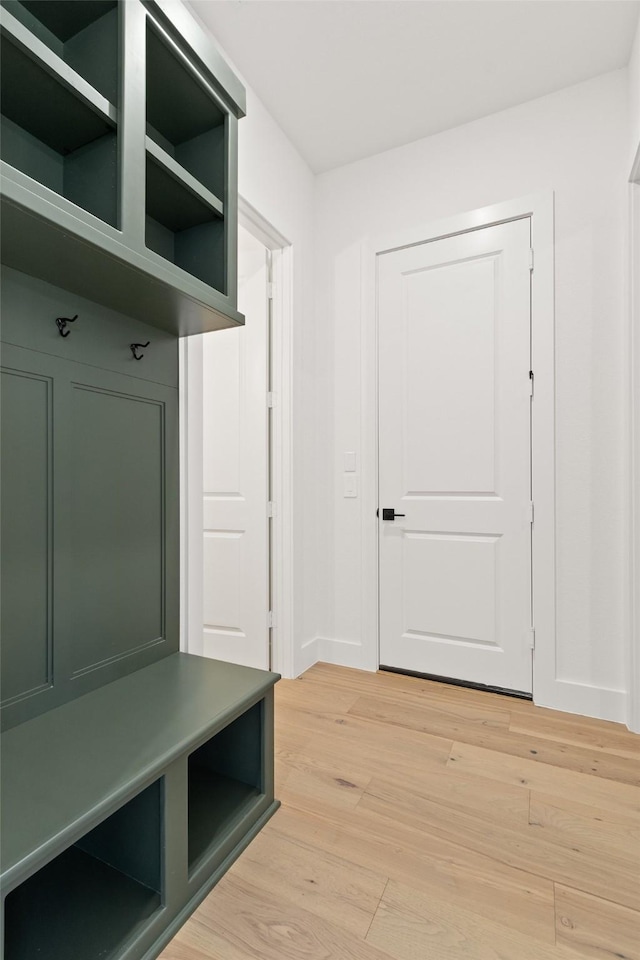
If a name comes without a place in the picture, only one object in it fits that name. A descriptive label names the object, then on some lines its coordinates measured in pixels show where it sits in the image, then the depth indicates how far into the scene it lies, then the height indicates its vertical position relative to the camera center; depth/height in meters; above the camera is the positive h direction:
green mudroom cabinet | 0.99 -0.01
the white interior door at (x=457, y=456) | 2.30 +0.13
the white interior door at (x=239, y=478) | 2.56 +0.02
